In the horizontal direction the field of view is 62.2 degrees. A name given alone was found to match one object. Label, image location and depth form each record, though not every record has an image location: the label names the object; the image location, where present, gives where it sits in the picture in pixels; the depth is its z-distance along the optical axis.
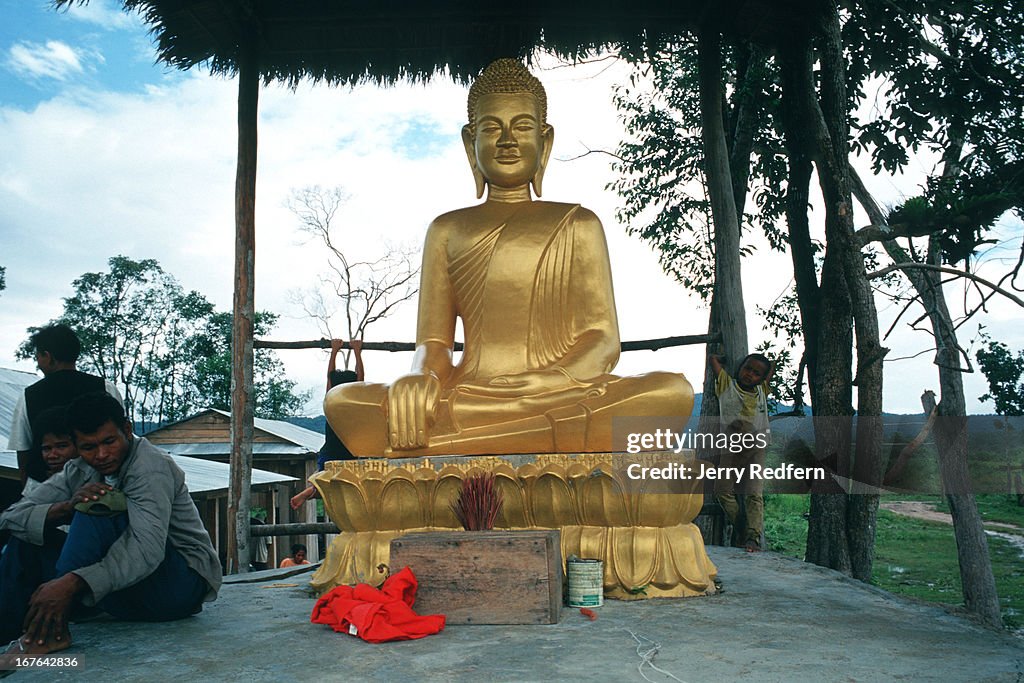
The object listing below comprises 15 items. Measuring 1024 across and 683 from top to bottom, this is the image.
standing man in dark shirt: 3.75
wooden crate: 3.08
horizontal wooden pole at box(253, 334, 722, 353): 5.39
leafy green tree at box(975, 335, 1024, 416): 12.02
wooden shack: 11.66
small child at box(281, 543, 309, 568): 7.96
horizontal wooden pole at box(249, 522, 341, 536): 5.28
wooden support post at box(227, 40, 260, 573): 5.16
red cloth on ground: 2.91
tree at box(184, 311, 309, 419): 19.31
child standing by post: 5.19
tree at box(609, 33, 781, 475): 6.91
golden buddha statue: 4.02
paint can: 3.42
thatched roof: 5.44
